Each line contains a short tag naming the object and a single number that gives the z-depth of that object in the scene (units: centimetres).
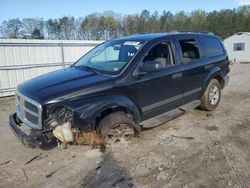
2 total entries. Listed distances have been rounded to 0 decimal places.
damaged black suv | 284
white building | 2401
